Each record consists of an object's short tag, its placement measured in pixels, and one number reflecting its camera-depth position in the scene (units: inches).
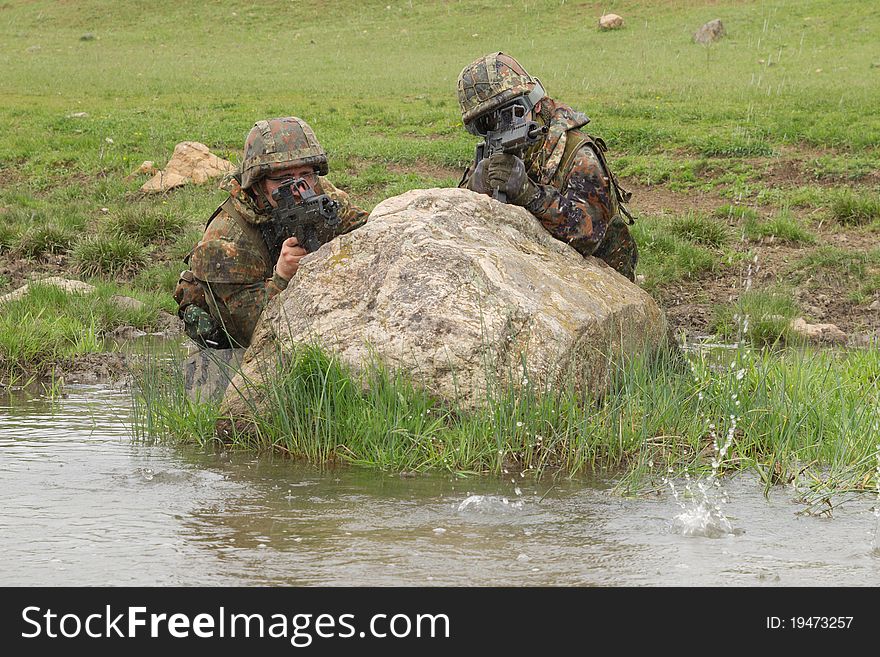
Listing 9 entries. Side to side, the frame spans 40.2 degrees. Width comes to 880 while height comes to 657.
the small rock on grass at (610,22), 1475.1
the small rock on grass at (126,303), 408.8
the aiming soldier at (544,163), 262.7
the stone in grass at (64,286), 400.9
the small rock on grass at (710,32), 1301.7
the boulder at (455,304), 229.0
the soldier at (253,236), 253.0
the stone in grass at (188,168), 590.6
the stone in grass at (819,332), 368.5
